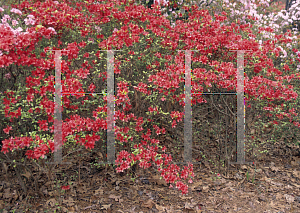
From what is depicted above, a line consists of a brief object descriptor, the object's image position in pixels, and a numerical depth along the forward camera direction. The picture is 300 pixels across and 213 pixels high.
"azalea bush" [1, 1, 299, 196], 2.67
